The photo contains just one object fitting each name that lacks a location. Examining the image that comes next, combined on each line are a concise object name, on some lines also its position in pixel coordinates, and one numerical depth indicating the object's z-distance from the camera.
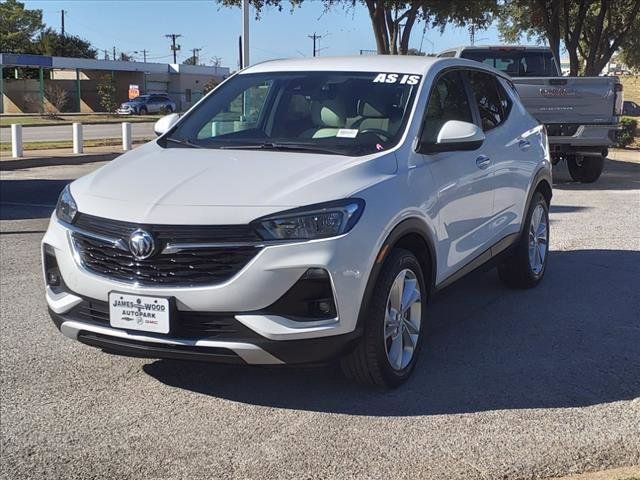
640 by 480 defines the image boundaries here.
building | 58.25
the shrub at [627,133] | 23.20
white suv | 3.67
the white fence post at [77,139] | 19.58
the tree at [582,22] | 24.67
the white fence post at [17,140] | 18.42
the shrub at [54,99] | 57.66
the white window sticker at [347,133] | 4.66
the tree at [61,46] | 77.06
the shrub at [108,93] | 52.91
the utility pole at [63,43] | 79.65
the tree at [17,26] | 76.56
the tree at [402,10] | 20.34
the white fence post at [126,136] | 22.17
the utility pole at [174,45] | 109.90
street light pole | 18.38
